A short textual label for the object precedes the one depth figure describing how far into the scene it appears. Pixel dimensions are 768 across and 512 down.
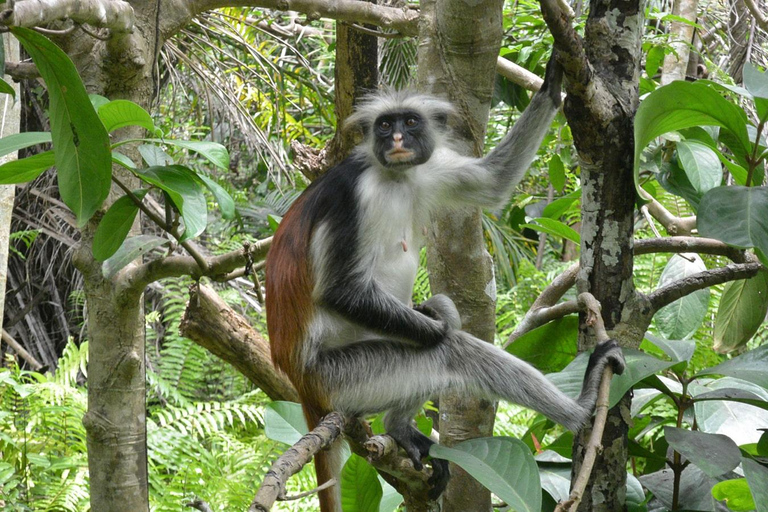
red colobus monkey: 5.21
